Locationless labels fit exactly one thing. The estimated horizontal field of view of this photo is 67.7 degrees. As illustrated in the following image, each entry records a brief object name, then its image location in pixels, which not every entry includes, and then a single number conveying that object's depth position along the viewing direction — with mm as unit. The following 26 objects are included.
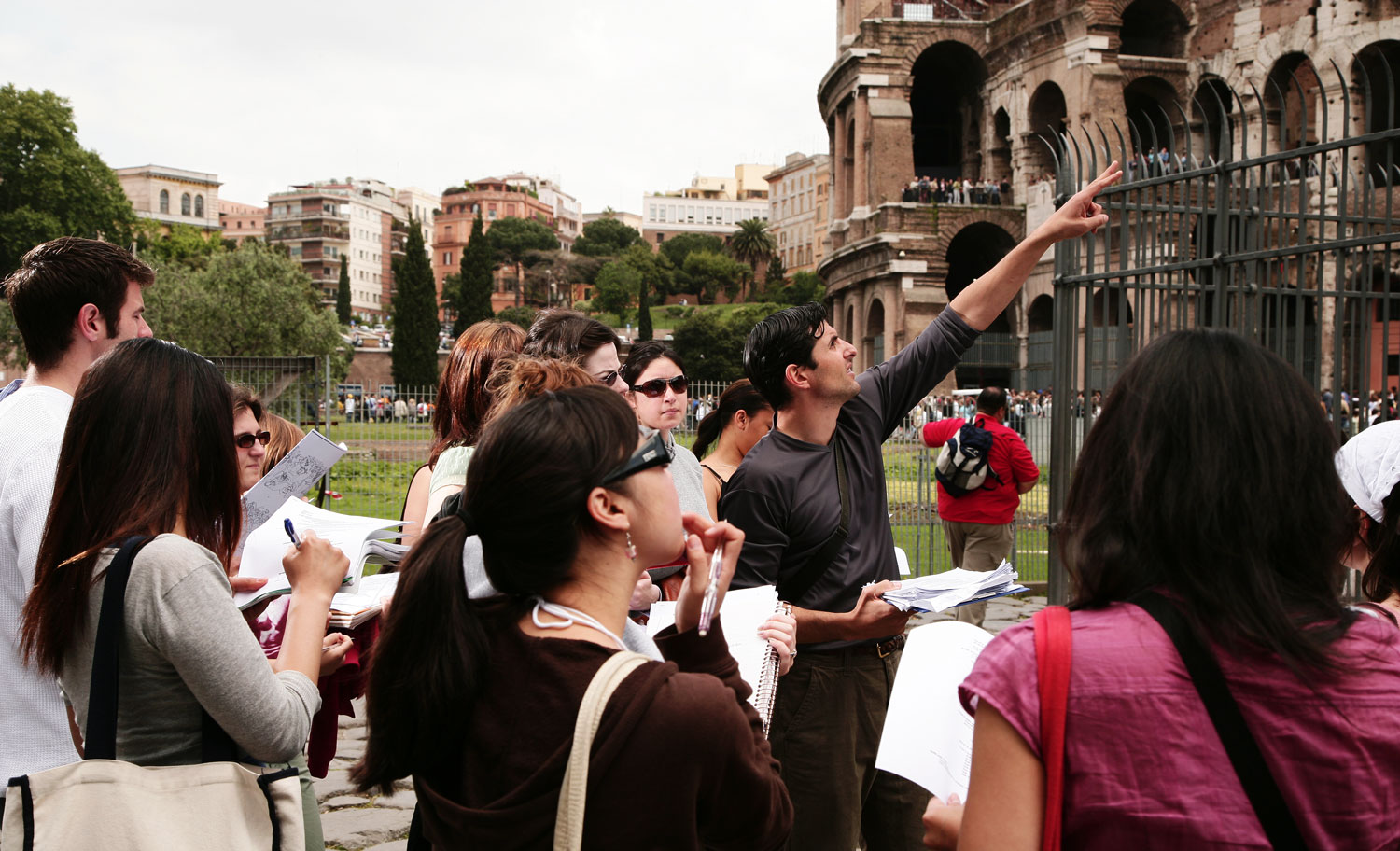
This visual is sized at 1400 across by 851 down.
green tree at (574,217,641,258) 130750
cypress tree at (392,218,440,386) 55844
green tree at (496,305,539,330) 85806
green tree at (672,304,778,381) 64438
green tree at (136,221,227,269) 60331
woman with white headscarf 2172
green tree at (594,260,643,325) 102000
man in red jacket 7641
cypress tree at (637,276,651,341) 82688
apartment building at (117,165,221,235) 120625
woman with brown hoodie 1581
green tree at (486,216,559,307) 121125
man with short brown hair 2307
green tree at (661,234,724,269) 116500
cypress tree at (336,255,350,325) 93438
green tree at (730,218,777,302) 110750
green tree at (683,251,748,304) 107312
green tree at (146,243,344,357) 37312
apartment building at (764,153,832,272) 108562
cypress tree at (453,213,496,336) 67312
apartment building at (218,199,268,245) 141188
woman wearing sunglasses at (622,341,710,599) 4125
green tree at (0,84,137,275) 45031
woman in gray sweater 1938
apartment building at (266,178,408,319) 126438
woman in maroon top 1388
